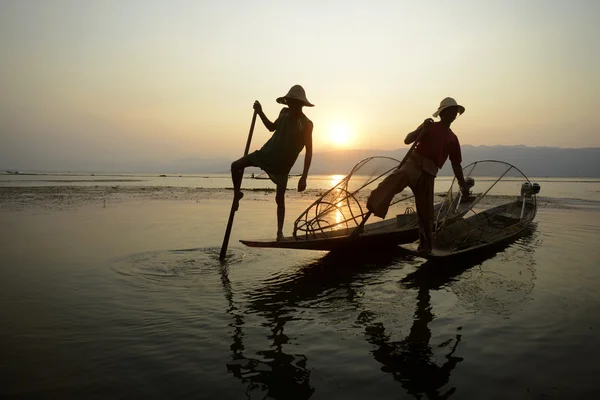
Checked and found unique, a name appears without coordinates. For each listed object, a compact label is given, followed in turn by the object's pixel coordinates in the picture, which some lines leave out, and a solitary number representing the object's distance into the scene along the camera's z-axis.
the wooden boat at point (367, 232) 6.20
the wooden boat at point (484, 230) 7.09
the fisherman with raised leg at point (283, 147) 6.35
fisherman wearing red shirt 6.11
